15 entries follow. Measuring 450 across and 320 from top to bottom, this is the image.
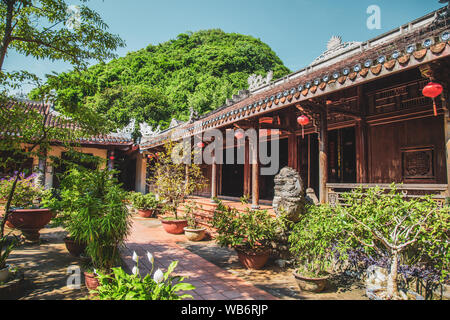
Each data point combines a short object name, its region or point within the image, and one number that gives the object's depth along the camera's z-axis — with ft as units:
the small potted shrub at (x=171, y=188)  24.20
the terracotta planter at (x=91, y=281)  11.29
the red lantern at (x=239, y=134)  24.46
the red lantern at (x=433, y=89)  11.85
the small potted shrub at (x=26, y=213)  19.51
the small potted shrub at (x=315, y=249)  11.98
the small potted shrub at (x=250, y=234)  15.29
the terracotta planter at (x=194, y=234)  21.99
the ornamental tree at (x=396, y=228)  10.00
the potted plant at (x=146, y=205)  34.09
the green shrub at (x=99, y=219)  11.98
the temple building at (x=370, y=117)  11.99
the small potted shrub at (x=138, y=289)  7.08
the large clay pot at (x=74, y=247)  16.73
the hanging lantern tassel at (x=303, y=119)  18.39
